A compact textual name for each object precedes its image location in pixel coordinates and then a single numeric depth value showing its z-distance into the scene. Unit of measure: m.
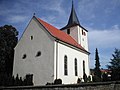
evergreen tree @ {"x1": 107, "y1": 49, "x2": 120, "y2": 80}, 23.67
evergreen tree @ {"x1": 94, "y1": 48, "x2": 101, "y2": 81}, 27.18
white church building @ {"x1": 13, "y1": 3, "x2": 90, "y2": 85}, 14.03
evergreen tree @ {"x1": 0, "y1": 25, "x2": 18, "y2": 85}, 17.73
